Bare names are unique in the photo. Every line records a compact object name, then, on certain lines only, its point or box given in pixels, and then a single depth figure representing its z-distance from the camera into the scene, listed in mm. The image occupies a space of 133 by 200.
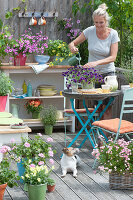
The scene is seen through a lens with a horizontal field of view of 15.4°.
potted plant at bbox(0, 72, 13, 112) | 6779
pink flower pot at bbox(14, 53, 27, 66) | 7279
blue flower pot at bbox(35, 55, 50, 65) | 7370
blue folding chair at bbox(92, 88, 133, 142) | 5064
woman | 5967
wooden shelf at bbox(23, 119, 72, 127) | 7387
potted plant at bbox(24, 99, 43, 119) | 7470
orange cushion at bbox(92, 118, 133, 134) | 5186
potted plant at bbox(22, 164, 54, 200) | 4219
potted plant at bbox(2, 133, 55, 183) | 4521
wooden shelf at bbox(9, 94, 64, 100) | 7409
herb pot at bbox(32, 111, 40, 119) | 7539
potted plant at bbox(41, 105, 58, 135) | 7298
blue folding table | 5546
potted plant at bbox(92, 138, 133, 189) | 4586
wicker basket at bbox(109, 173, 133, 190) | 4599
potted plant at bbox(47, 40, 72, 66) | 7387
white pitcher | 5811
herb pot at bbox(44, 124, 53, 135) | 7322
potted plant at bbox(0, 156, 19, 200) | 4185
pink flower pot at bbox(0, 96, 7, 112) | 6827
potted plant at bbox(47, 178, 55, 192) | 4456
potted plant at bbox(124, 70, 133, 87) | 6190
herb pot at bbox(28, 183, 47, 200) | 4215
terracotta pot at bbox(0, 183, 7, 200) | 4142
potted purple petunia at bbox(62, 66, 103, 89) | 5568
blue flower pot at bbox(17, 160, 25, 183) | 4751
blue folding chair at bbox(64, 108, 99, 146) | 6319
